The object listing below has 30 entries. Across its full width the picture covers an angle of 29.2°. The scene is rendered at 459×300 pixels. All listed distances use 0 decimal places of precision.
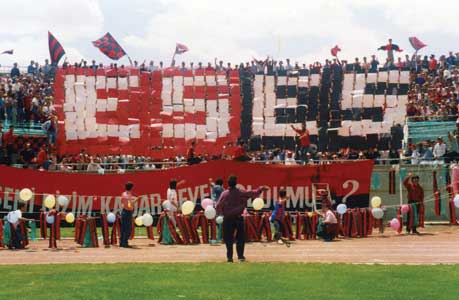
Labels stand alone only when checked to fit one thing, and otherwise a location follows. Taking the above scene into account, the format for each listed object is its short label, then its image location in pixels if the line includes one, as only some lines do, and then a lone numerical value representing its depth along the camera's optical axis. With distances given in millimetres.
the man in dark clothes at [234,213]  18875
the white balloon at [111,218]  23781
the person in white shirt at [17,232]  22969
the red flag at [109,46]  44781
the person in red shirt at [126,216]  23344
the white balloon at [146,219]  23531
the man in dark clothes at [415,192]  27453
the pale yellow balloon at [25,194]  24047
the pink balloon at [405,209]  26288
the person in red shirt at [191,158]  31641
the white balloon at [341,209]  25297
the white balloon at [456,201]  24797
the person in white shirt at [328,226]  24594
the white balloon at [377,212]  25109
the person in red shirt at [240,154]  30906
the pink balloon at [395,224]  25648
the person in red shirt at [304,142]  31672
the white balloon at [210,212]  22719
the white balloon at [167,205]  24498
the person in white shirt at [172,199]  24461
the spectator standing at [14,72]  44206
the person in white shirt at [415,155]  30306
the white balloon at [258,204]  23320
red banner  28719
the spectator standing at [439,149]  31219
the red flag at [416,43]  44688
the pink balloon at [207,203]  24281
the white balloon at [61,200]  24644
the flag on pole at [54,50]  45531
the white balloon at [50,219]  23500
